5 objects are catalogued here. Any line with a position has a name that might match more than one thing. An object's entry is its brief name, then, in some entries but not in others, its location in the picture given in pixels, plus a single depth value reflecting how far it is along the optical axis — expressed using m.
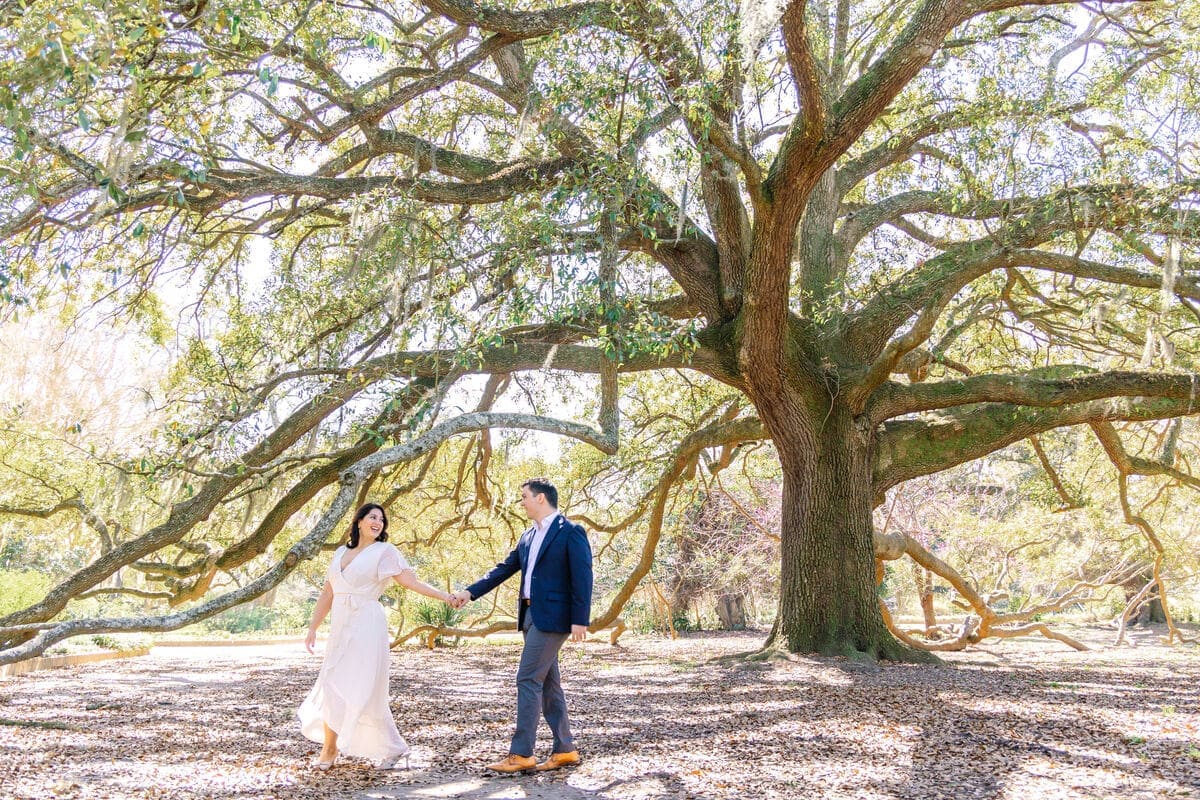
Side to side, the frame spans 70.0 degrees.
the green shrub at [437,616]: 16.58
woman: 4.58
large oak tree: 6.15
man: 4.41
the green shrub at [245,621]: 27.94
